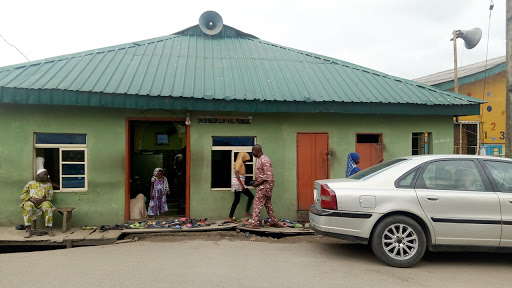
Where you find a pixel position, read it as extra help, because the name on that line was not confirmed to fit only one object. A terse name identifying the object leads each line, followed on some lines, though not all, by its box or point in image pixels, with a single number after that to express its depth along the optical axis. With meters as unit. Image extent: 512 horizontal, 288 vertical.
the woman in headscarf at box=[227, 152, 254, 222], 7.28
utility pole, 6.44
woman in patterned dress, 7.90
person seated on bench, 6.36
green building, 7.04
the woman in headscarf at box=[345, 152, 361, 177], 6.68
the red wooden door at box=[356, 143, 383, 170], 8.25
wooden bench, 6.63
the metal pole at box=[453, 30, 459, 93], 12.34
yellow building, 13.11
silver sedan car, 4.61
